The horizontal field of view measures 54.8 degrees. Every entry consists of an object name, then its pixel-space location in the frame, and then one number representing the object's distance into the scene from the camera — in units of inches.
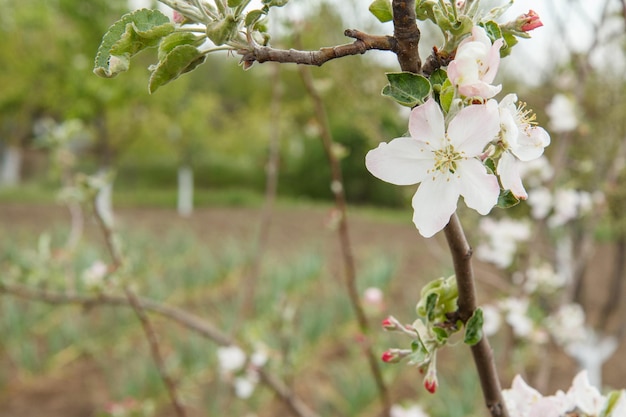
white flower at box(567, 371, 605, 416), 23.2
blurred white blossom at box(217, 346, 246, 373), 74.7
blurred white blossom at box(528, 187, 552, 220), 82.4
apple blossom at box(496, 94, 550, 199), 18.8
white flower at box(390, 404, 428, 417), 70.4
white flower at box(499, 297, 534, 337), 79.4
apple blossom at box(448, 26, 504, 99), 17.2
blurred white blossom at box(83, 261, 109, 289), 59.7
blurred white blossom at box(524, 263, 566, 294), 94.4
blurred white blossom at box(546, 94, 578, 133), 80.6
